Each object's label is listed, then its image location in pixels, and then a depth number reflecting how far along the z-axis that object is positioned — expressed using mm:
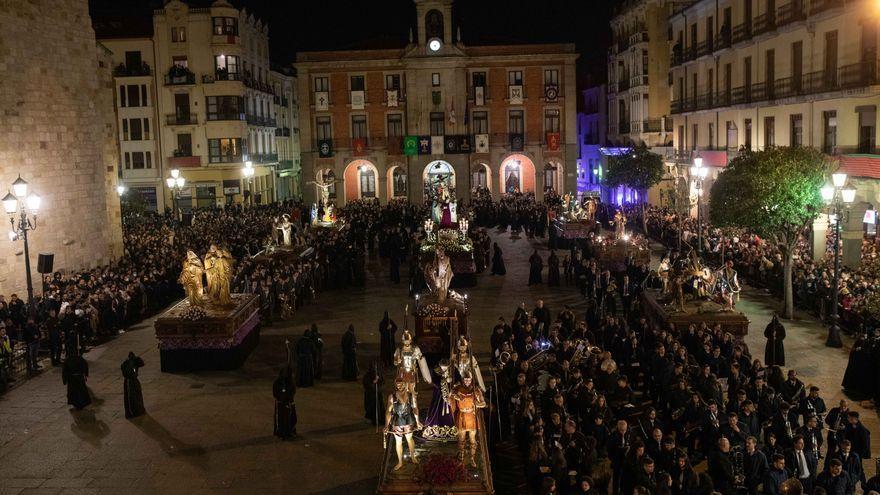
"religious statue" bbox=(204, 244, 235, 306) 21678
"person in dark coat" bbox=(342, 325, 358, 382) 19750
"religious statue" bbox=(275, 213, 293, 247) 34094
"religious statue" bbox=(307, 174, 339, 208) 44347
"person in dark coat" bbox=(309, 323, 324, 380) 19984
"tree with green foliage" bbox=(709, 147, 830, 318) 23844
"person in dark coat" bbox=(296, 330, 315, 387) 19344
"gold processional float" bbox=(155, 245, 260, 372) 20797
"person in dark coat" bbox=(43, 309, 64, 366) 21734
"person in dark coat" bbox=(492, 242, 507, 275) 34125
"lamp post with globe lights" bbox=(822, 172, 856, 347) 20922
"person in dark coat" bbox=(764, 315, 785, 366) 20016
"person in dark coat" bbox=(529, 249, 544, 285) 31375
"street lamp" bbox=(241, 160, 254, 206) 58691
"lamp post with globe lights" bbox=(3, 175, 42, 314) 22125
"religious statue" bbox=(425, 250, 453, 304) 22750
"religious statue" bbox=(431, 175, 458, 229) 36281
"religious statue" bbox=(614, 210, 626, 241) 33938
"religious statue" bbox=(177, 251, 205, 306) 21266
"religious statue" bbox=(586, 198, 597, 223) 39781
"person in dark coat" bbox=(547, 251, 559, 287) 31031
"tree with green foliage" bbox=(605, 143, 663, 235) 48375
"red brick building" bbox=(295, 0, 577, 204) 63875
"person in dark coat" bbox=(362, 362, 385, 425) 16438
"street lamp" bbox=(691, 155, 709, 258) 33188
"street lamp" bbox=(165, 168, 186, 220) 37378
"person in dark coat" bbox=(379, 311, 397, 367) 21453
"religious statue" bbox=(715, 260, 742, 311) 22255
